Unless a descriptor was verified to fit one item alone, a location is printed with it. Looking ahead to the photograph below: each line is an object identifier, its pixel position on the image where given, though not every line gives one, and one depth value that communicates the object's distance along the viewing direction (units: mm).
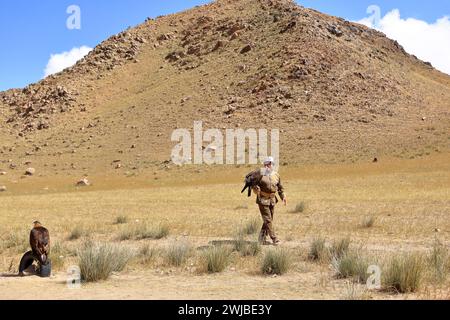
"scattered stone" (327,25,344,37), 65219
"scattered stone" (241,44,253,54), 63594
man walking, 12977
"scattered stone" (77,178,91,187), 41178
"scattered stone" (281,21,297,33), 63084
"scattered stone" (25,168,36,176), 48322
